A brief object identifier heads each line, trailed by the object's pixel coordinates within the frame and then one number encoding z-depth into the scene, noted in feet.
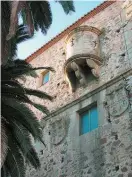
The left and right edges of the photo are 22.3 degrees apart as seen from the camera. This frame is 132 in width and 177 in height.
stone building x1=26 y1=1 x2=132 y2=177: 32.30
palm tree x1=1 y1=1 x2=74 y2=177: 28.61
